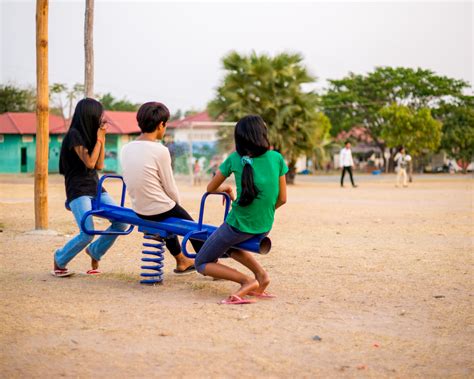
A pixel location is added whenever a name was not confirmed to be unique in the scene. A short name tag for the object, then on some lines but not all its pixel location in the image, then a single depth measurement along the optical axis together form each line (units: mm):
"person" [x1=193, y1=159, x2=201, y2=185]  31131
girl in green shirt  6051
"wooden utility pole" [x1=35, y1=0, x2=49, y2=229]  10844
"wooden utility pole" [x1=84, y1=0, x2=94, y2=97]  12484
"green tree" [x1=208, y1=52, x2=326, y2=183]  32594
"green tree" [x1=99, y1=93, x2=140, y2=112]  74938
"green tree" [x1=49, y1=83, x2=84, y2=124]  47344
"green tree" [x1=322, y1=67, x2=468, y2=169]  62406
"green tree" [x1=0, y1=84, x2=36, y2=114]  41250
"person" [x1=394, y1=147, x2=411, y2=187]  30472
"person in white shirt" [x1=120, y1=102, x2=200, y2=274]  6609
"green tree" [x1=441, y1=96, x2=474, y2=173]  60250
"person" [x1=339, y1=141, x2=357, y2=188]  29531
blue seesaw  6437
